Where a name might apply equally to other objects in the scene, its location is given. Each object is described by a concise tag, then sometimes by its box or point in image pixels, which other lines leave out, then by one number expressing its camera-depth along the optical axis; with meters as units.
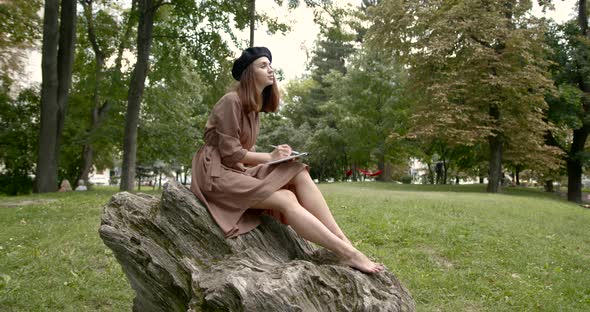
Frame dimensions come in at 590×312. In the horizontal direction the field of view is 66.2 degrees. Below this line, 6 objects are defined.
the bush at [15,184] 22.70
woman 3.80
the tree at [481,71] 21.30
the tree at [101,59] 18.64
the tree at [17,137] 21.41
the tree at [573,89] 22.30
